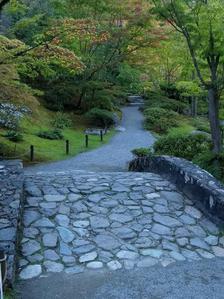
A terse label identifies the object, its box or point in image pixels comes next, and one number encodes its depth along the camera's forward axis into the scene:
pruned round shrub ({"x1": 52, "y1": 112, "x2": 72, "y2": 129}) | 21.94
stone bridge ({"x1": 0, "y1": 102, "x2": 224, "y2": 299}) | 4.41
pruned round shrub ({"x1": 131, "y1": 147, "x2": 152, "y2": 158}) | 14.83
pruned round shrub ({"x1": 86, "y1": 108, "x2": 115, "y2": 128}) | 24.00
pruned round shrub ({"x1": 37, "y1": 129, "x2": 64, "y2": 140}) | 18.89
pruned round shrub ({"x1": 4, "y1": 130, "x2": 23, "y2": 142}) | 16.64
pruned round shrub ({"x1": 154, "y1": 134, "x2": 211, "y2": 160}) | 13.65
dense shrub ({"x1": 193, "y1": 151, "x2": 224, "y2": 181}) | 9.78
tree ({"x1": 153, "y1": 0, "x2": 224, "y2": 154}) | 10.21
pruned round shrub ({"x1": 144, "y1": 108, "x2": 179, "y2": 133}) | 24.91
